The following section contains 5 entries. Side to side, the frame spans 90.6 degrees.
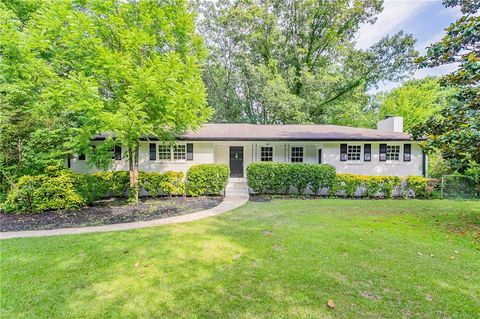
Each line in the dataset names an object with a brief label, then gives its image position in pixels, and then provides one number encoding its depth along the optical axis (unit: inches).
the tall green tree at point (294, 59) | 799.7
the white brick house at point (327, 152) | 483.2
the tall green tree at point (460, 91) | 227.9
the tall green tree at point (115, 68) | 284.5
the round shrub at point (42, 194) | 308.5
